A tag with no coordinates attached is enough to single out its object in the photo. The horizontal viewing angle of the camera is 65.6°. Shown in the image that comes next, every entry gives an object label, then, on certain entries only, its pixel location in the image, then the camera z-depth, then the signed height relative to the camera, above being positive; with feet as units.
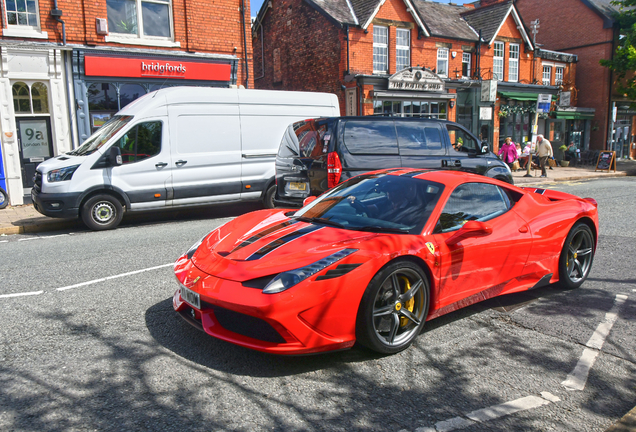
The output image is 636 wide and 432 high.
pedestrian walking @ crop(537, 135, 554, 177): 66.74 -1.38
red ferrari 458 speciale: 10.64 -2.81
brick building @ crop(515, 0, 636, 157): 102.42 +19.95
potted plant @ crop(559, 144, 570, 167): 87.97 -3.16
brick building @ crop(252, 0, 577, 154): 73.51 +14.48
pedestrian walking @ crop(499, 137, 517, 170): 69.72 -1.21
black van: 26.66 -0.31
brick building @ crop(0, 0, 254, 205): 42.04 +8.25
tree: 84.63 +15.13
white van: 29.94 -0.44
